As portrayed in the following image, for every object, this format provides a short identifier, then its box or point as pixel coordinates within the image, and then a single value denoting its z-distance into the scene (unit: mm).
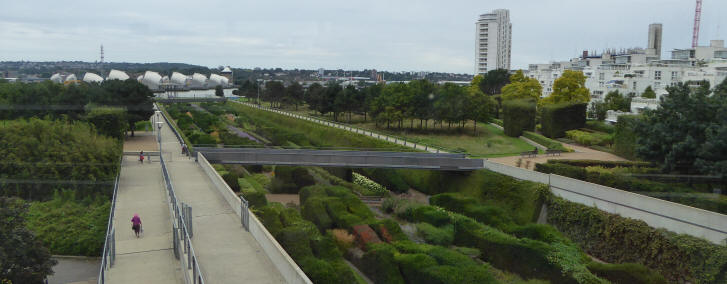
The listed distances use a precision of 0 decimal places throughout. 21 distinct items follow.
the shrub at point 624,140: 31891
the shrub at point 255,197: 24125
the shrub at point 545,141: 36384
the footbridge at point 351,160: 30766
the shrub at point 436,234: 21844
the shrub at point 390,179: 34969
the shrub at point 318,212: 22312
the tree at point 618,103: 52438
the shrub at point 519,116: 44875
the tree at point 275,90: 86750
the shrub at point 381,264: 17566
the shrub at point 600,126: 41531
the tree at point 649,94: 55250
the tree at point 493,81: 85125
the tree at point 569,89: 49656
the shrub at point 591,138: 37812
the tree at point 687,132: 22075
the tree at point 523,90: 57188
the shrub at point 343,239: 20191
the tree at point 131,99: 45625
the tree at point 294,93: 81750
